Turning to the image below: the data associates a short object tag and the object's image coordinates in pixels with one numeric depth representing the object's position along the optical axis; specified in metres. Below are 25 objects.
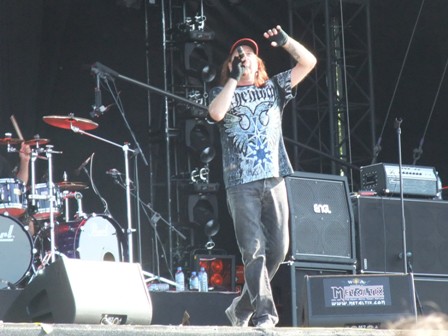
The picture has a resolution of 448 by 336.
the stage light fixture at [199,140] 20.53
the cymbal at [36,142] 19.87
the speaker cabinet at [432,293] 15.86
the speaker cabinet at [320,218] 15.08
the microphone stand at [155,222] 19.77
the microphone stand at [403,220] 15.33
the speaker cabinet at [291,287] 14.81
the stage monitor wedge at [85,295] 9.96
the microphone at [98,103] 17.73
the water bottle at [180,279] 18.25
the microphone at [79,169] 20.67
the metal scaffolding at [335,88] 21.84
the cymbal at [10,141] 19.50
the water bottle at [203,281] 18.69
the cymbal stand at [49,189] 19.35
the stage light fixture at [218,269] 19.67
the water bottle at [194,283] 18.64
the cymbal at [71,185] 20.42
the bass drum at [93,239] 19.34
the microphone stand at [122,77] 17.20
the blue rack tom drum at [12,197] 18.73
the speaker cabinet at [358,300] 12.80
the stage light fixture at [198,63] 20.80
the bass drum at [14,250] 17.62
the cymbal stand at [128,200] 19.08
